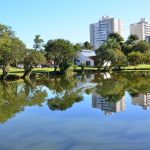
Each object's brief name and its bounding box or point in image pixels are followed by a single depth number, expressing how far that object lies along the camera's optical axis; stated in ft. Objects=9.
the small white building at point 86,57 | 209.02
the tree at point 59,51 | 135.78
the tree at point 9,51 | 99.76
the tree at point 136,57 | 181.60
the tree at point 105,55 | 156.91
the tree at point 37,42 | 217.44
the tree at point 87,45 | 256.61
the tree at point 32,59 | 109.32
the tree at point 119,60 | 161.16
